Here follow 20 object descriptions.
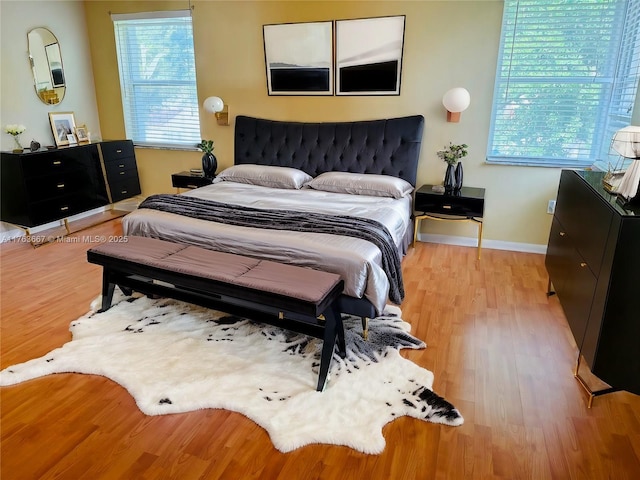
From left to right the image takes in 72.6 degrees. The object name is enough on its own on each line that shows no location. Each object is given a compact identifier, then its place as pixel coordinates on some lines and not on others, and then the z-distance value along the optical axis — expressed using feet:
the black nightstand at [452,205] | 11.91
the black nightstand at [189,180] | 14.76
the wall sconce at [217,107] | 14.25
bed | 7.88
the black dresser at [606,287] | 5.80
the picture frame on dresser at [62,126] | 14.65
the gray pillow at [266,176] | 12.82
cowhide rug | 6.23
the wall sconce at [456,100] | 11.78
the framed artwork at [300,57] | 13.25
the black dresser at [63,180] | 12.89
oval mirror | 13.92
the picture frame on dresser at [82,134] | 15.38
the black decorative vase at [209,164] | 14.76
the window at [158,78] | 14.99
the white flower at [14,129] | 13.06
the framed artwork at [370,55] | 12.50
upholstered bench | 6.81
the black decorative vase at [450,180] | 12.37
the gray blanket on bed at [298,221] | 8.49
